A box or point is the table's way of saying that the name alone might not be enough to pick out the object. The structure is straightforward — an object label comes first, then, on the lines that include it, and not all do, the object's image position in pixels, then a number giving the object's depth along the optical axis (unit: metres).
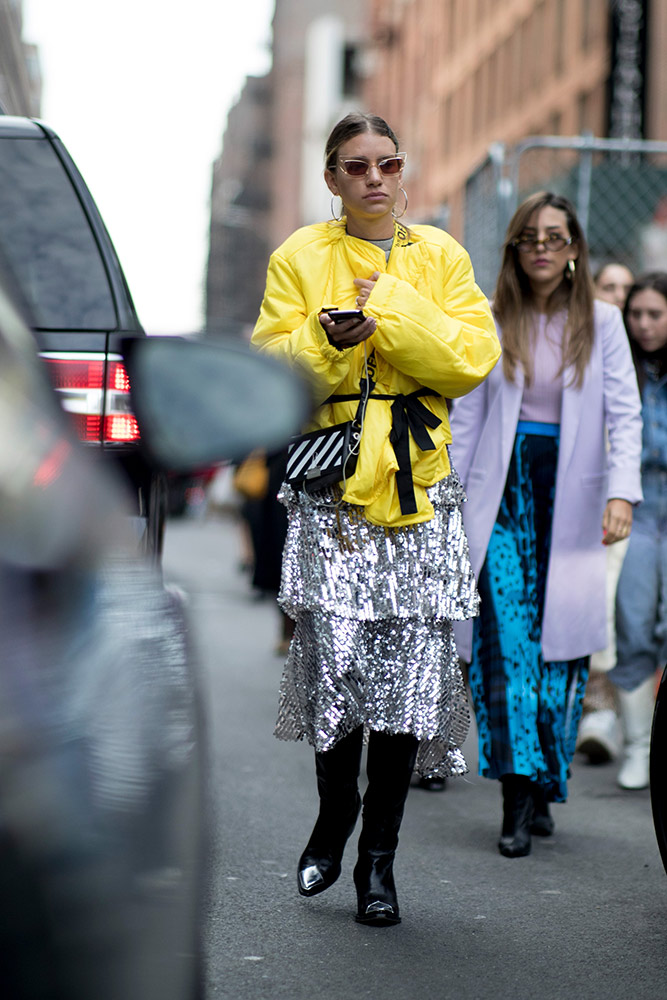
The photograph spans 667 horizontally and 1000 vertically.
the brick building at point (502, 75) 47.32
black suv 6.98
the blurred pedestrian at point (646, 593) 12.08
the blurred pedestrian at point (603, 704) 12.33
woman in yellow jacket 7.65
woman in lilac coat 9.55
